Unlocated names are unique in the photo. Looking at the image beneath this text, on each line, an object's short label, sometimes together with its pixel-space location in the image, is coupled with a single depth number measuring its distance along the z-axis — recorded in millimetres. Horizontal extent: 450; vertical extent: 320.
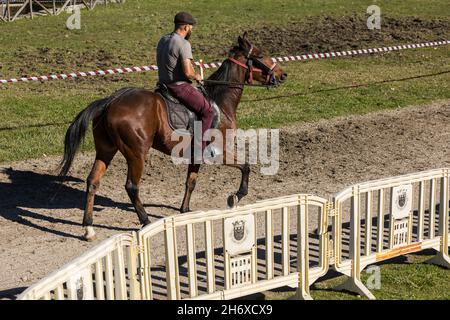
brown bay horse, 19136
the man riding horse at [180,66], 19625
